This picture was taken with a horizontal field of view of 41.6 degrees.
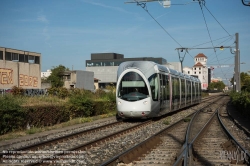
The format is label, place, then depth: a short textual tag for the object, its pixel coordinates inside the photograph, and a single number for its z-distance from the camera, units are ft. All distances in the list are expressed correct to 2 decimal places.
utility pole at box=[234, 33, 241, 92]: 121.49
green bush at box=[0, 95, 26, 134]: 46.89
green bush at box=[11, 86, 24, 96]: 95.63
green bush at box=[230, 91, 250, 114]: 64.12
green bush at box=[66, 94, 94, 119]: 70.86
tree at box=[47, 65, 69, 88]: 245.24
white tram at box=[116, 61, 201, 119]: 59.26
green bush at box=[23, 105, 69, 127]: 53.72
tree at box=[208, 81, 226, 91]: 524.65
